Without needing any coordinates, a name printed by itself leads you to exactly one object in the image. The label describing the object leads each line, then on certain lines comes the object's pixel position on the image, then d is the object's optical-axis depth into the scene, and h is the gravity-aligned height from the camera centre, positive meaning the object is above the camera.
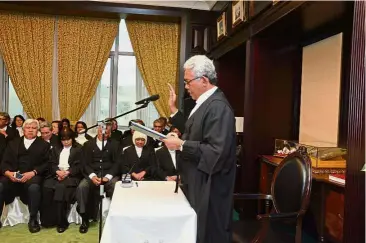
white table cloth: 1.65 -0.51
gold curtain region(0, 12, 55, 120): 5.81 +0.89
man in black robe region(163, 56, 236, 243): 1.72 -0.19
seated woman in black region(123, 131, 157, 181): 4.07 -0.52
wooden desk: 2.44 -0.64
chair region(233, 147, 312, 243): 1.91 -0.50
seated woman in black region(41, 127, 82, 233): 3.69 -0.75
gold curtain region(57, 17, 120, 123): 5.97 +0.92
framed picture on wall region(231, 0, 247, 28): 3.50 +1.07
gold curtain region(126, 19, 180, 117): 6.13 +1.06
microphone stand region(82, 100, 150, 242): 2.41 -0.08
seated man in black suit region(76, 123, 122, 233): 3.69 -0.66
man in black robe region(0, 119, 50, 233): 3.66 -0.63
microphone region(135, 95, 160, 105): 2.19 +0.09
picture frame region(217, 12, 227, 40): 4.29 +1.12
